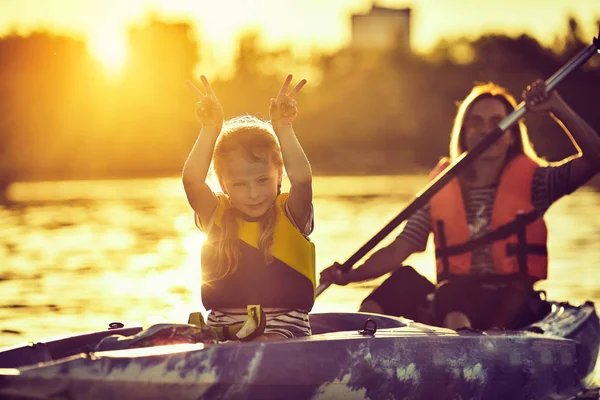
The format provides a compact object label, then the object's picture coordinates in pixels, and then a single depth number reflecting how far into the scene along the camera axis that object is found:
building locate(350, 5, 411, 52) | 147.42
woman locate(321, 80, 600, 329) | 8.76
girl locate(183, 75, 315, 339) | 6.94
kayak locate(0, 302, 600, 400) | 6.25
